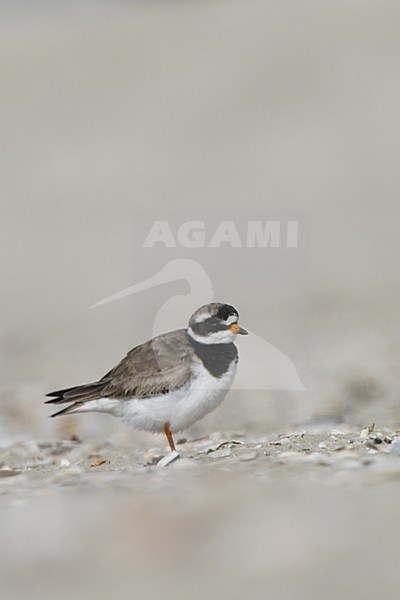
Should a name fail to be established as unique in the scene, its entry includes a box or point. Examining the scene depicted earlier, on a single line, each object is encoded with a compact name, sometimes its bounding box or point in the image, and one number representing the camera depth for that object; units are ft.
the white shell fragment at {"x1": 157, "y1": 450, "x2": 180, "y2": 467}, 36.17
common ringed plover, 36.01
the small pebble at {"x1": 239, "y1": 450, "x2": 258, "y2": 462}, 35.58
